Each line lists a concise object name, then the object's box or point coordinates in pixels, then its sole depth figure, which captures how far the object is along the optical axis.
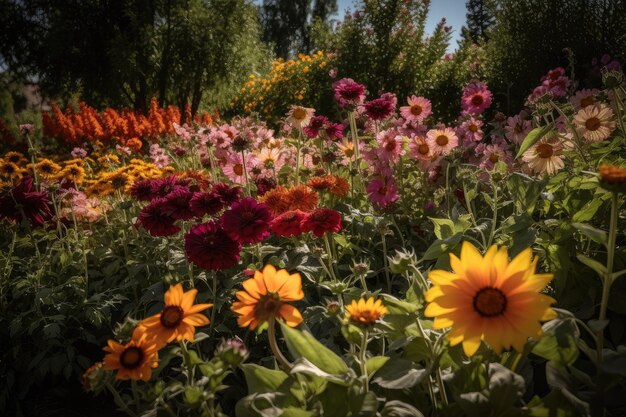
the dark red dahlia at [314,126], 2.51
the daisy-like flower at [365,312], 0.81
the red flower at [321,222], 1.39
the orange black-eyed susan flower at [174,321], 0.86
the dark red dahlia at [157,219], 1.53
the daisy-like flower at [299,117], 2.31
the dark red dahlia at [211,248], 1.33
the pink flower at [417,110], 2.50
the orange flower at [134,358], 0.84
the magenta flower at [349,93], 2.23
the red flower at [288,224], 1.42
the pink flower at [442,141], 2.13
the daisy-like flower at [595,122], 1.62
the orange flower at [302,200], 1.77
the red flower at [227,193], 1.64
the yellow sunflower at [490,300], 0.67
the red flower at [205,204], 1.48
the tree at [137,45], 8.99
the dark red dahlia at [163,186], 1.76
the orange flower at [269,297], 0.83
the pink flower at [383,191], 2.11
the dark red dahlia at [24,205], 1.92
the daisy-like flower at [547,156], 1.69
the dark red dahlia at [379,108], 2.27
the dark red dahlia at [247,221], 1.36
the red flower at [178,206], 1.49
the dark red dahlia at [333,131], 2.62
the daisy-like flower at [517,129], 2.17
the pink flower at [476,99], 2.55
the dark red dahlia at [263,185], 2.20
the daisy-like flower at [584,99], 1.93
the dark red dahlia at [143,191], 1.79
